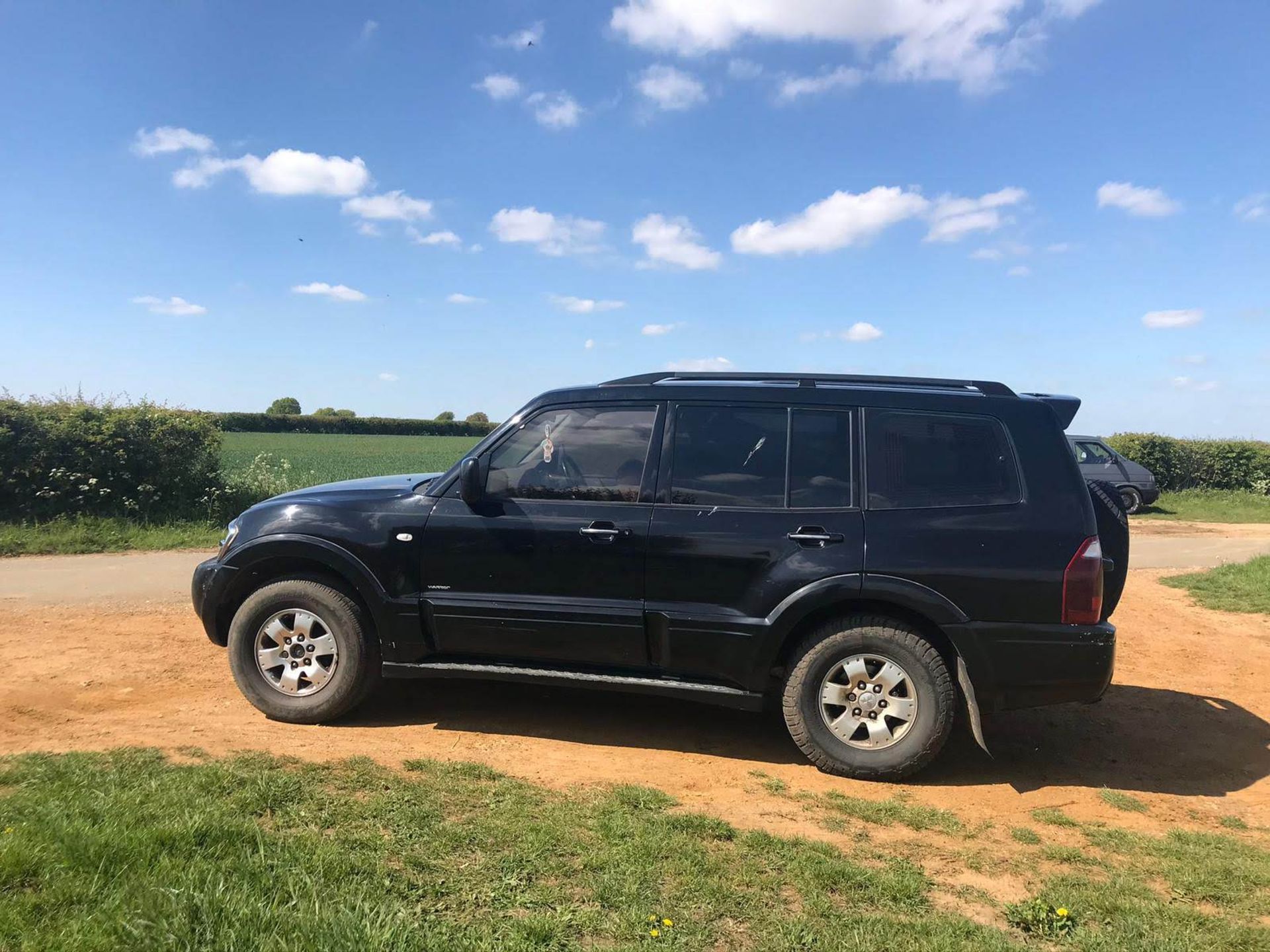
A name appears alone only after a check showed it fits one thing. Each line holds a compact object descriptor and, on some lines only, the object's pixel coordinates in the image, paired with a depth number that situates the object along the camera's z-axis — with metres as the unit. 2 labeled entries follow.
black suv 4.55
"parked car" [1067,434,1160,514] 20.50
